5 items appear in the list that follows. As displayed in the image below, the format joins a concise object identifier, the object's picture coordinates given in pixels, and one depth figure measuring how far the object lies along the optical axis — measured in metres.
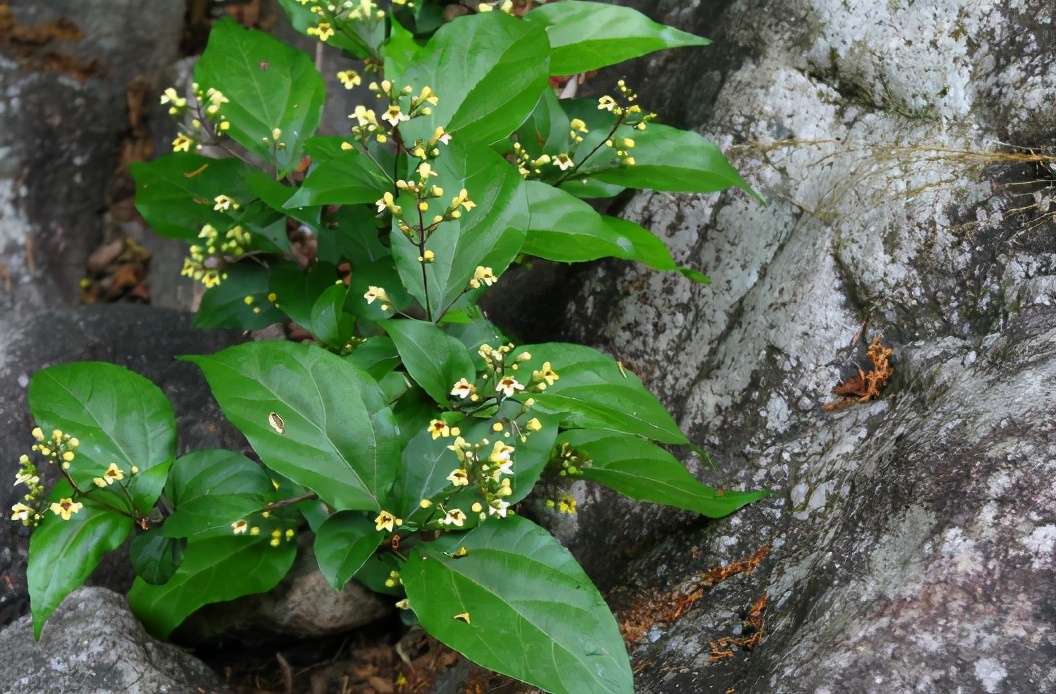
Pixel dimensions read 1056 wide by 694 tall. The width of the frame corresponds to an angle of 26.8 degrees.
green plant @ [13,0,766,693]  1.06
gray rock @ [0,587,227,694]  1.13
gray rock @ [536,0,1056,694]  1.01
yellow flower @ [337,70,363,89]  1.13
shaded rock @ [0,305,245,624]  1.24
